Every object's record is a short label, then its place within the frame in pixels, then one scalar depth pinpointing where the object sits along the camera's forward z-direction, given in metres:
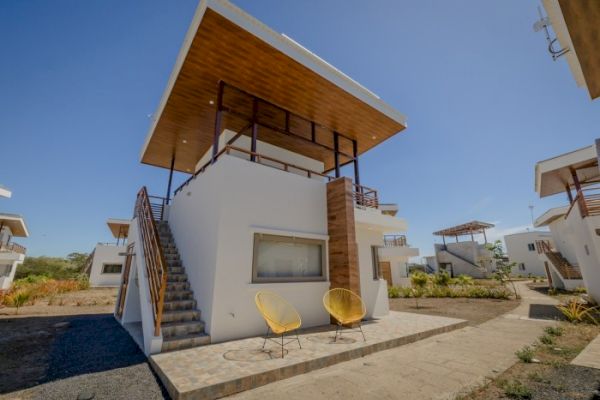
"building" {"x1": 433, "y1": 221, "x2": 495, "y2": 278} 35.50
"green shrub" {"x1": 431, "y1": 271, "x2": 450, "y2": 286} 17.94
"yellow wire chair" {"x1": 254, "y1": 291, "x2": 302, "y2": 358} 4.50
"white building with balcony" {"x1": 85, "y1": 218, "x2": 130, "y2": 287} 23.38
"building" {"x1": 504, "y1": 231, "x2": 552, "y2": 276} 34.25
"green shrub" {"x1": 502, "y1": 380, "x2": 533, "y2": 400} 3.13
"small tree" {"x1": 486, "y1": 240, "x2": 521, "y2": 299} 16.69
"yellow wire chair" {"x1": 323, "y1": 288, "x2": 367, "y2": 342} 5.76
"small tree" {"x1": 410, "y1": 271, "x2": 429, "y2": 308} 14.89
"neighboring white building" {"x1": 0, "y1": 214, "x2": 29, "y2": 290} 21.38
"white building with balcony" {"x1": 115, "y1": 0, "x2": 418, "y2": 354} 5.71
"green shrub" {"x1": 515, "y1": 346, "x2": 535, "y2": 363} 4.49
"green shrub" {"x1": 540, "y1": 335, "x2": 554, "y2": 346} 5.60
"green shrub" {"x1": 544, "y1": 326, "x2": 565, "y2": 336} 6.43
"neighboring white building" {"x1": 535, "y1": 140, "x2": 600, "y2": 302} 10.73
